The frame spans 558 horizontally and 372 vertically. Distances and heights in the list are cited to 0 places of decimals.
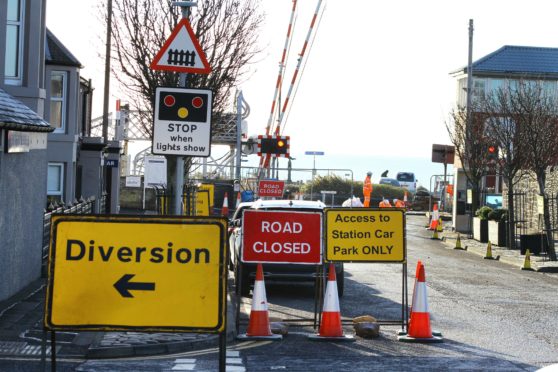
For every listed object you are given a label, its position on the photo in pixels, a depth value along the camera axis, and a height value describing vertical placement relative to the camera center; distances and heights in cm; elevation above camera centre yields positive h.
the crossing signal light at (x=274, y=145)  3544 +181
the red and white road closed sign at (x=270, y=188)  3709 +34
